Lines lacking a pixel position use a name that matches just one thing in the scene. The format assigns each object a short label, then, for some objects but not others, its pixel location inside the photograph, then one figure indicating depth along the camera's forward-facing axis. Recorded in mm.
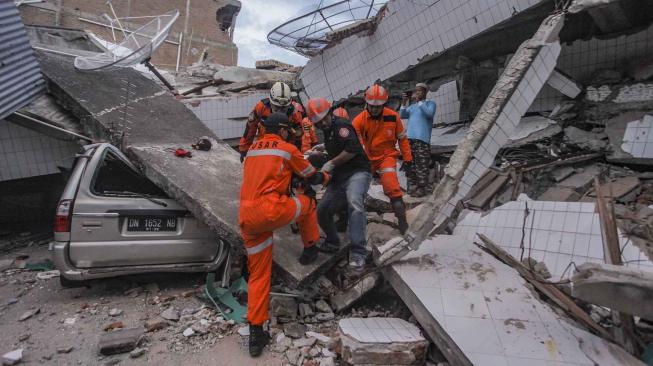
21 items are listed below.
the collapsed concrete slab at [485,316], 2251
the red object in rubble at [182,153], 4535
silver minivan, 3297
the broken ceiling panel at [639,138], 4148
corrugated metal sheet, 4398
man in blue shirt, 5395
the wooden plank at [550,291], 2535
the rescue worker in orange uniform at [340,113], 3847
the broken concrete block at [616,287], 1876
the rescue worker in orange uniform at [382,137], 3943
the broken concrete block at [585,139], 4559
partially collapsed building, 2516
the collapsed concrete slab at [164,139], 3506
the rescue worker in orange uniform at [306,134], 4840
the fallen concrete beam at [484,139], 3141
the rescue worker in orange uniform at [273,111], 4367
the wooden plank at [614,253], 2383
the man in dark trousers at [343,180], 3447
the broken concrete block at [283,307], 3191
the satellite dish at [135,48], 5824
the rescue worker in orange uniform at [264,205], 2781
